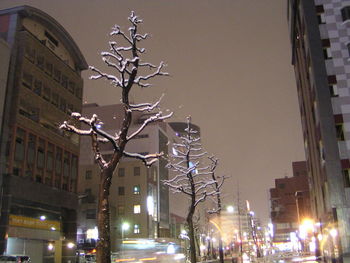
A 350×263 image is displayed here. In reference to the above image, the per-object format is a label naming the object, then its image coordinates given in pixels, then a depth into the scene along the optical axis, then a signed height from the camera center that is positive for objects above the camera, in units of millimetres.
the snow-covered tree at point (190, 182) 33500 +5330
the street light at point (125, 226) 90000 +3676
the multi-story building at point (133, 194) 87250 +11108
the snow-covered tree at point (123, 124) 15945 +5048
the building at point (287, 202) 128000 +11443
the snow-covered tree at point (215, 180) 42281 +6324
